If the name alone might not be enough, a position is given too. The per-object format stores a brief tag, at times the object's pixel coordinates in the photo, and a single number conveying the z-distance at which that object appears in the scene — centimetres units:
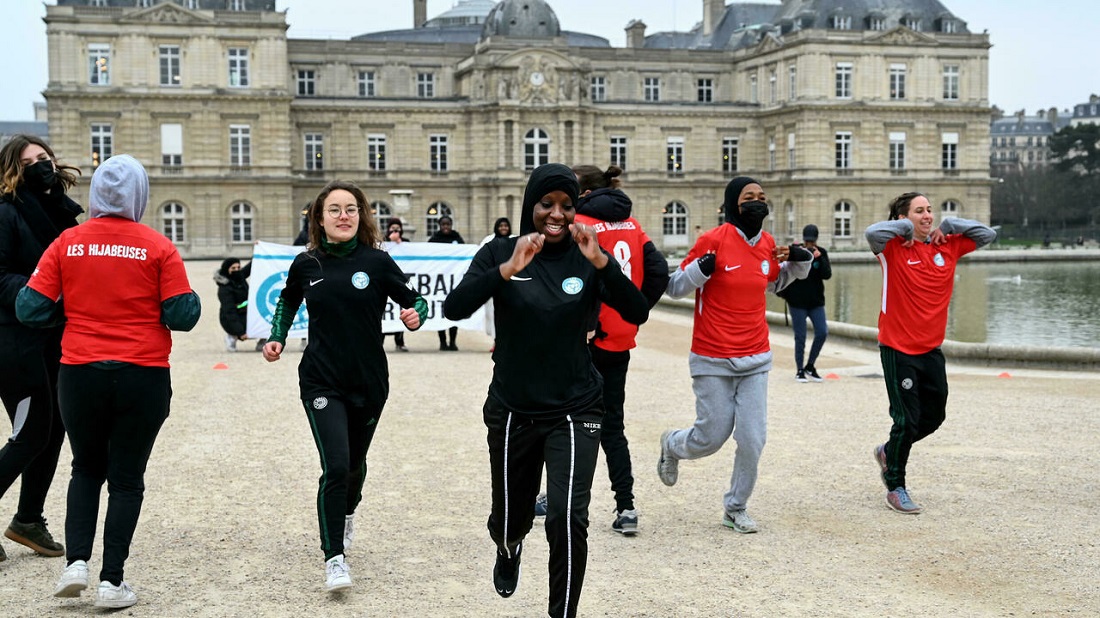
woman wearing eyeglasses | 665
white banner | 1883
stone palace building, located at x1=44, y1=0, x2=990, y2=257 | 6269
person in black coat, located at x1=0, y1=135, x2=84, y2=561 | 685
